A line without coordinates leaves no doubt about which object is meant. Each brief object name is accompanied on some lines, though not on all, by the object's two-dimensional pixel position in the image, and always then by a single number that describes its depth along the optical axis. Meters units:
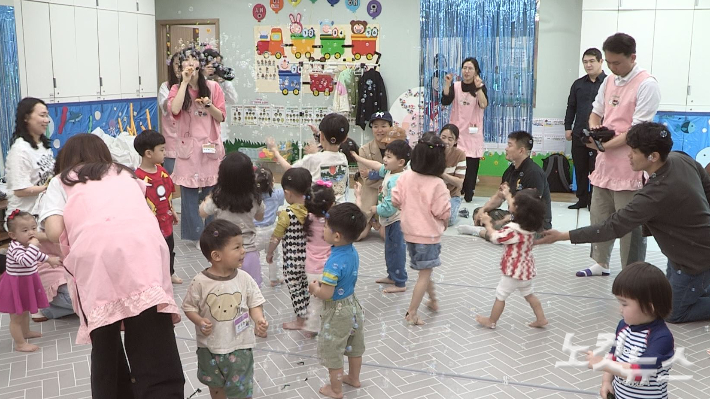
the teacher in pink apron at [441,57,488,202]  7.60
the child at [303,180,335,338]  3.55
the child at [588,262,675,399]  2.16
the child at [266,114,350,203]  4.24
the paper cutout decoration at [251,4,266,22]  9.32
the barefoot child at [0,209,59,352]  3.59
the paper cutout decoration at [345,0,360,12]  8.94
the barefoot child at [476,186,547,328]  3.73
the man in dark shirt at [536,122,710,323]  3.62
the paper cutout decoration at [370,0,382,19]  8.88
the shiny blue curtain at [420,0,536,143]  8.19
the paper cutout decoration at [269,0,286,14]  9.24
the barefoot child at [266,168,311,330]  3.64
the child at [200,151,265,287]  3.64
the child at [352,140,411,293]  4.16
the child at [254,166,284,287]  3.90
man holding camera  4.33
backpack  8.20
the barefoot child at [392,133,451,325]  3.86
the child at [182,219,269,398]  2.74
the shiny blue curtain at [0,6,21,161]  6.07
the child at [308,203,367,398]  3.00
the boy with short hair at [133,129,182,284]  4.27
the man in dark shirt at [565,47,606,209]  7.30
